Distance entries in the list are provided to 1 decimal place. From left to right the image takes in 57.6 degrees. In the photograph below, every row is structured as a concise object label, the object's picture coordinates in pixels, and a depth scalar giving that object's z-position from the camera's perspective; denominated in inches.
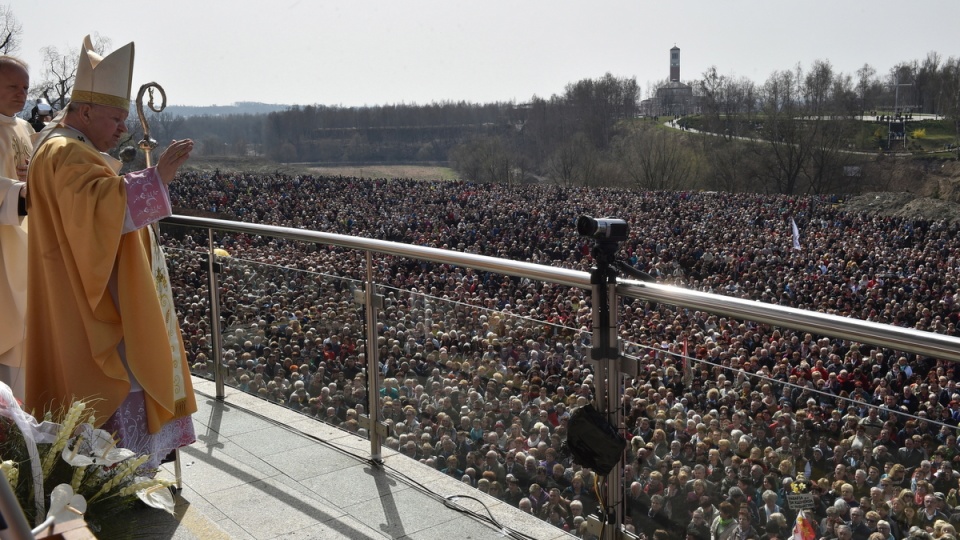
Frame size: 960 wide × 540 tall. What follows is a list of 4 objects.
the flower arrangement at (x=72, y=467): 65.5
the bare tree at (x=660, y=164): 2657.5
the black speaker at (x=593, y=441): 99.7
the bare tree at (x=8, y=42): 1513.3
